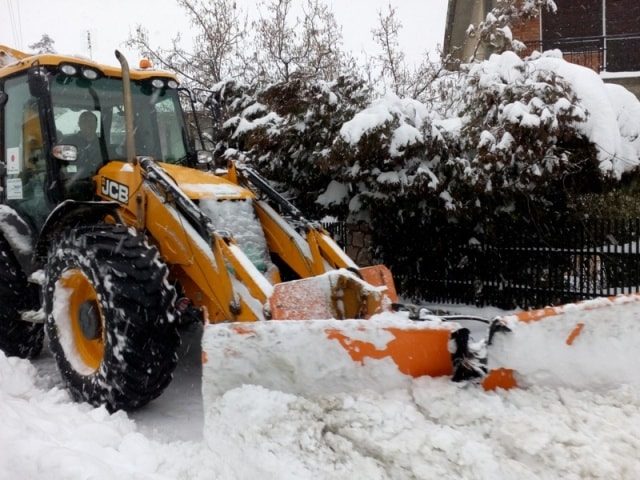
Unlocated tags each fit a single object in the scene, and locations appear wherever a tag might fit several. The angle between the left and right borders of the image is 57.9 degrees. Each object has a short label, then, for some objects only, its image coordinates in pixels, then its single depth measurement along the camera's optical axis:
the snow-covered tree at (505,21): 9.00
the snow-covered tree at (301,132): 7.61
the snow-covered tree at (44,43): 32.44
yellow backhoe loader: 3.15
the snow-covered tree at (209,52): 14.50
